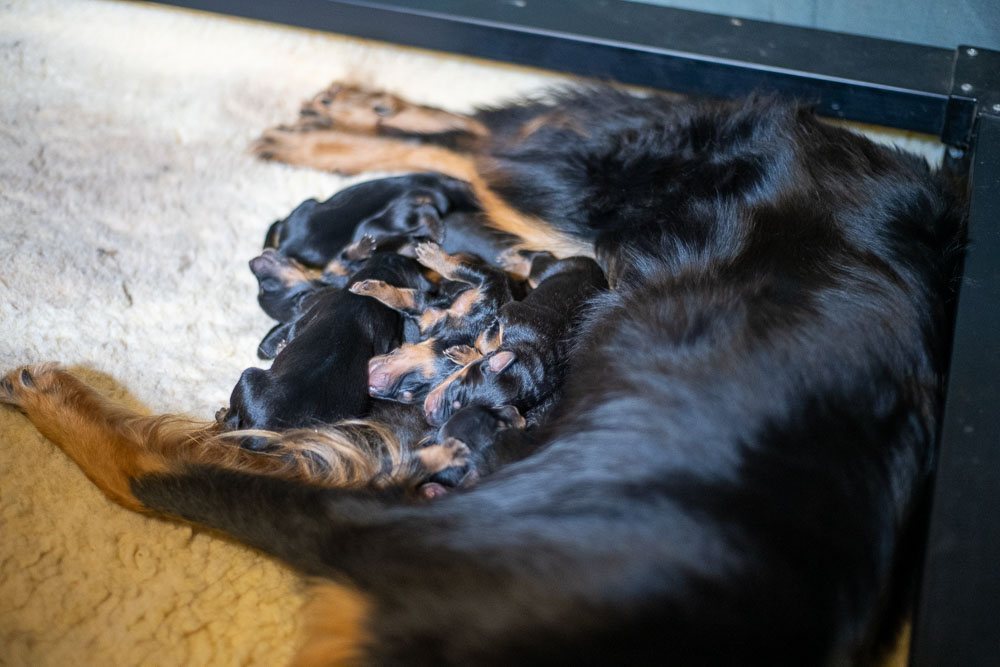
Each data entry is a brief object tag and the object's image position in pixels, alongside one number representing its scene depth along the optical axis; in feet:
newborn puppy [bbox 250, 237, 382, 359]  5.01
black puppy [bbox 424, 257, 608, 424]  4.63
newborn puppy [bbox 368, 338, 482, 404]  4.77
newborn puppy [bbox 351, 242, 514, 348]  4.87
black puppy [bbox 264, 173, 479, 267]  5.08
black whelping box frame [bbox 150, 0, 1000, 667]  5.27
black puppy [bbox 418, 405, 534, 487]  4.39
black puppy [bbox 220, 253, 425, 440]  4.59
